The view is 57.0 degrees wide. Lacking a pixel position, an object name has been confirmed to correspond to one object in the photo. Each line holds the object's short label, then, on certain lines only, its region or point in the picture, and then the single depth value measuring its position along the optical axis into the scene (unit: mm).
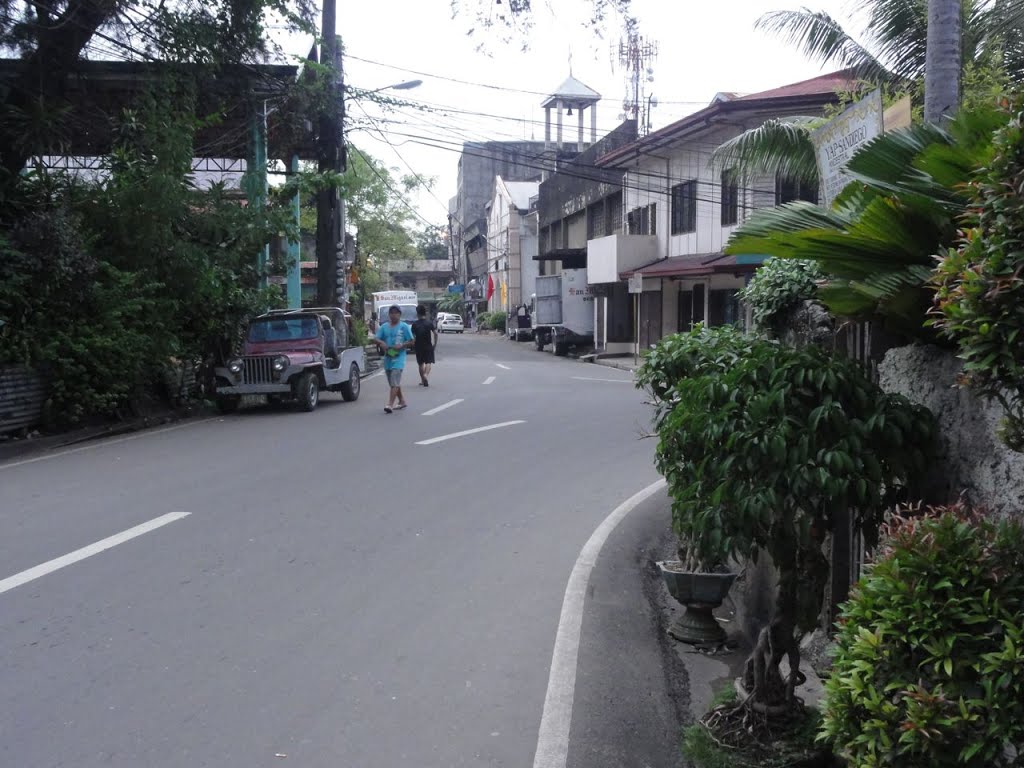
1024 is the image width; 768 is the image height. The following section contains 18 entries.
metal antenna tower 39219
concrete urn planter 5852
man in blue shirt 16500
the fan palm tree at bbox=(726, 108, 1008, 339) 3729
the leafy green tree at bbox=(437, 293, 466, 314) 83250
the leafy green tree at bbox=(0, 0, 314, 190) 14688
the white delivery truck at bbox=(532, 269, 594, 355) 38906
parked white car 66812
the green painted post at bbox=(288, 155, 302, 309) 26103
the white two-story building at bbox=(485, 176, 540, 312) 61344
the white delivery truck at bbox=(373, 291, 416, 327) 51562
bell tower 49522
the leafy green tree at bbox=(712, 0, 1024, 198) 11734
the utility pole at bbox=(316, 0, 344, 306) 20688
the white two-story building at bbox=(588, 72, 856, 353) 25203
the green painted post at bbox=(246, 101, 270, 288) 18172
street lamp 21850
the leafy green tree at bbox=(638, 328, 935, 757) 3844
